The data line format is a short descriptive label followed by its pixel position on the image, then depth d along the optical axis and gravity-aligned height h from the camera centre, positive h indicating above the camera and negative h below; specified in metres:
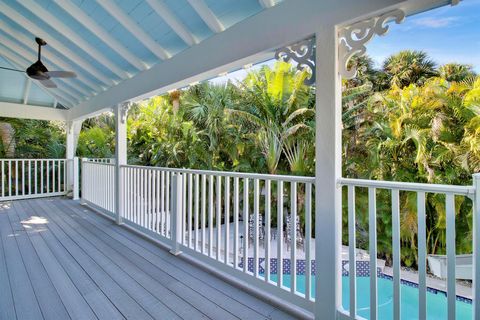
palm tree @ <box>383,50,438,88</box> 11.02 +3.70
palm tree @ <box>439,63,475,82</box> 9.38 +3.07
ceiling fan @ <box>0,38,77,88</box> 4.20 +1.35
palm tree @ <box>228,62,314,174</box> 6.07 +1.15
